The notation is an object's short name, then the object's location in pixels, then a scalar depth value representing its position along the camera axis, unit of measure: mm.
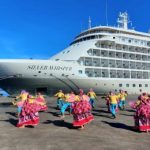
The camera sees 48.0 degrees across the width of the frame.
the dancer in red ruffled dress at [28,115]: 7375
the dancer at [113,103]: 9592
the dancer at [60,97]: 10481
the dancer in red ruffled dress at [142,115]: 6847
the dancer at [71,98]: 7588
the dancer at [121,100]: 12587
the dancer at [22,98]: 8144
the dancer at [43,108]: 11607
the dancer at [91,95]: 12477
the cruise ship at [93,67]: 22340
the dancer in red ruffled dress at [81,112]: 7212
